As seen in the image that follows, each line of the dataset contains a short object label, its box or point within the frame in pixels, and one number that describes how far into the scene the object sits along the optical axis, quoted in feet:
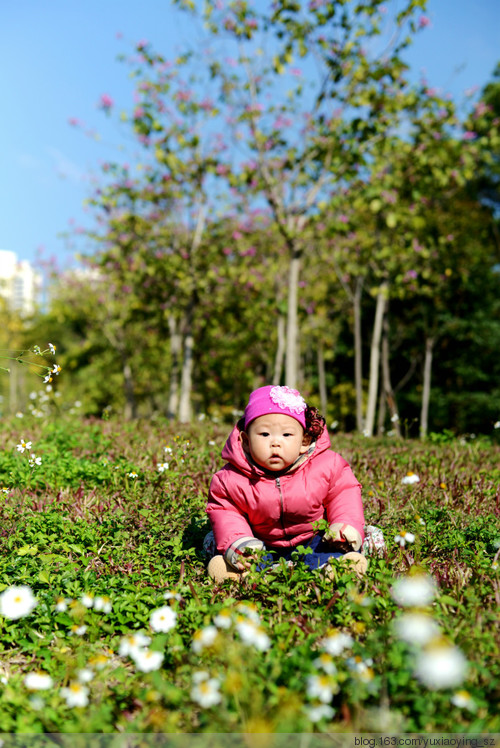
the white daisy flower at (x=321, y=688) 5.59
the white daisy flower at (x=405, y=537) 8.23
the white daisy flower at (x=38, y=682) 6.30
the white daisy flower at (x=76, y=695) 6.04
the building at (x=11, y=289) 82.64
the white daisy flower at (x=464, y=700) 5.47
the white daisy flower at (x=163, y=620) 7.11
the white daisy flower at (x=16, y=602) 6.95
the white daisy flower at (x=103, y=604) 7.61
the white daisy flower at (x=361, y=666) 5.97
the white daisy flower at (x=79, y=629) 7.29
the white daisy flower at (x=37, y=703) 6.17
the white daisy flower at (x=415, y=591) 6.12
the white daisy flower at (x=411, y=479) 9.58
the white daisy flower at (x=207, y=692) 5.46
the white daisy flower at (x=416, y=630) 5.51
